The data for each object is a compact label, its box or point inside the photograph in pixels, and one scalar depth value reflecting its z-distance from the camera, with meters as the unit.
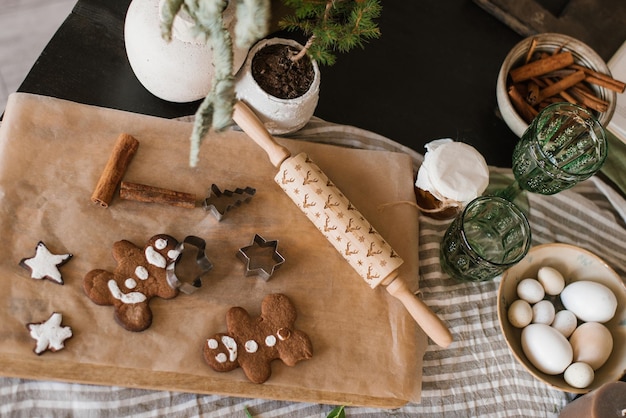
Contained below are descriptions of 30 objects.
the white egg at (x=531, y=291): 0.99
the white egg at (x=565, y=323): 0.98
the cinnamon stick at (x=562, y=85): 1.08
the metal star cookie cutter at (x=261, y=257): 0.88
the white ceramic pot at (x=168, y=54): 0.84
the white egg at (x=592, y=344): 0.96
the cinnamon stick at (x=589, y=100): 1.07
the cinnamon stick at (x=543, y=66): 1.08
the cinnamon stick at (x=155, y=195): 0.88
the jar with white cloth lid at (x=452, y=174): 0.96
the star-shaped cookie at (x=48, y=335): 0.78
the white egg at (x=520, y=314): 0.97
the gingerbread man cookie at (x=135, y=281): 0.82
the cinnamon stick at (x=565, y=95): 1.09
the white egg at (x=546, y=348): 0.94
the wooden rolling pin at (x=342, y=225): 0.89
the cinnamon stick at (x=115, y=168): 0.86
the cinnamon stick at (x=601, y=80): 1.06
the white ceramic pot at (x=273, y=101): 0.91
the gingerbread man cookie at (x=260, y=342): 0.84
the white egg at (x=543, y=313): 0.98
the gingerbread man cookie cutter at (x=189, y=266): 0.84
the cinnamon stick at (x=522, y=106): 1.07
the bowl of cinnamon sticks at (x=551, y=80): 1.07
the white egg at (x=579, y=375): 0.94
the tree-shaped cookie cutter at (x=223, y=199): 0.90
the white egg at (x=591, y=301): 0.97
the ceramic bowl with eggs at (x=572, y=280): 0.96
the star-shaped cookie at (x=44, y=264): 0.81
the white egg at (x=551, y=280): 1.00
